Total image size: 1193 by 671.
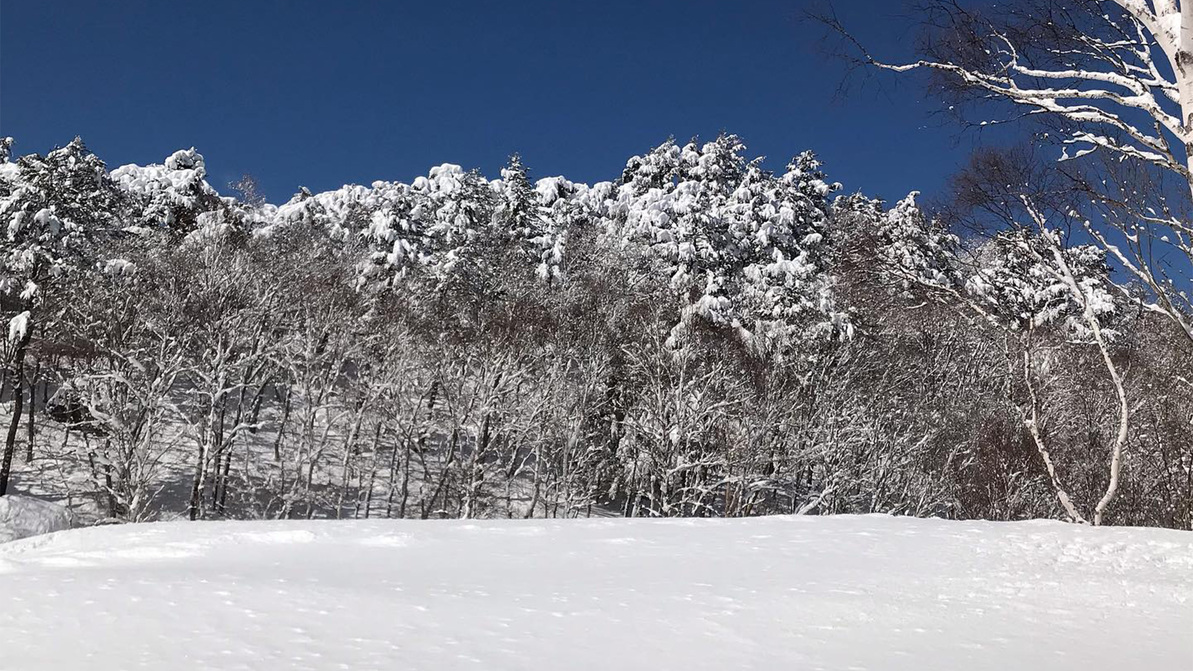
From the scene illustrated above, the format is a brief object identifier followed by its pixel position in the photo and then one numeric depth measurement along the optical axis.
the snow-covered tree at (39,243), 23.38
